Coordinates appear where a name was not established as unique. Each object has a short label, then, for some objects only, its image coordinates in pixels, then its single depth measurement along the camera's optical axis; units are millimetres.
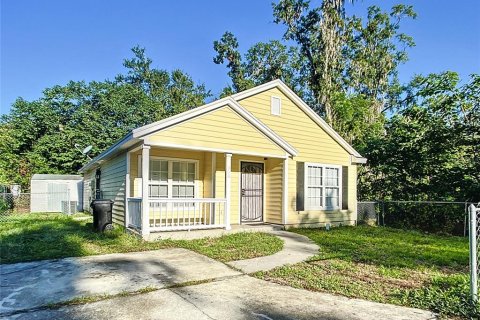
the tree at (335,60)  21172
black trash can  9016
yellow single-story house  8633
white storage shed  18859
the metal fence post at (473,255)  3779
